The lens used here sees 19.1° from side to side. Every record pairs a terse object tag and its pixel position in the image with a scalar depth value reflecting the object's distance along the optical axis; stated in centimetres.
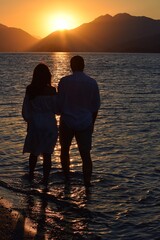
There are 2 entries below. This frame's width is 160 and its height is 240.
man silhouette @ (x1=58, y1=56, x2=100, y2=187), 744
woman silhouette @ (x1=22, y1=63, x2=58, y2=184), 744
